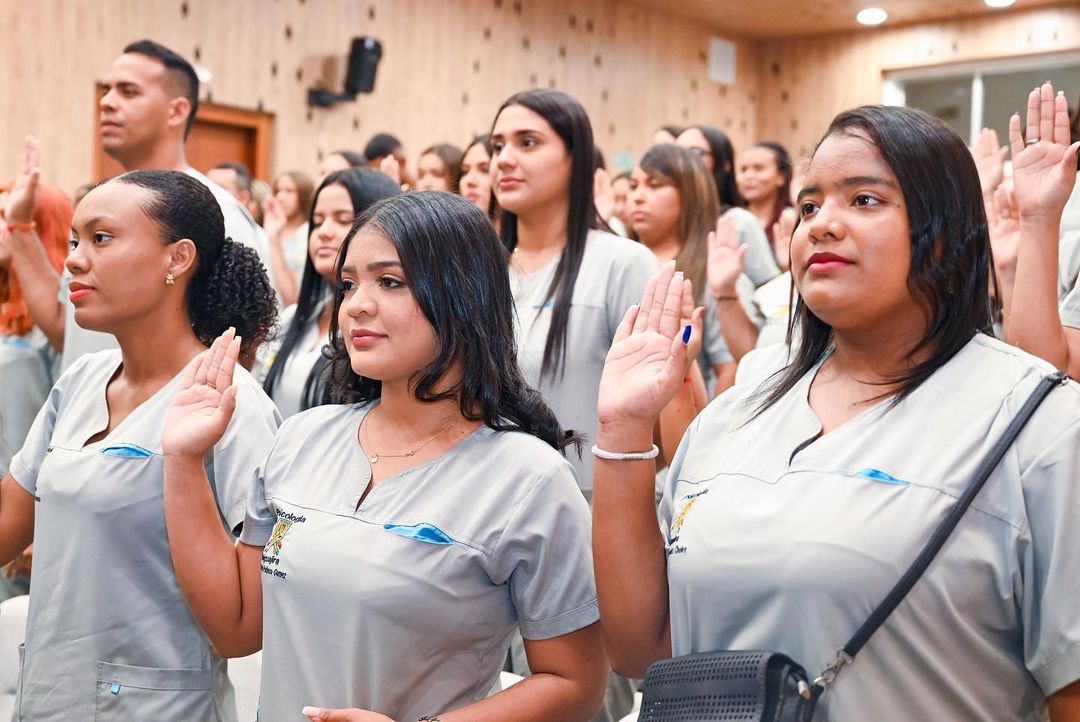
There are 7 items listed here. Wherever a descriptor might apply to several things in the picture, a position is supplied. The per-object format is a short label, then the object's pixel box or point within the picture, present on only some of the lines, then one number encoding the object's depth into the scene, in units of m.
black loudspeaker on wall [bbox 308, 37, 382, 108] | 7.99
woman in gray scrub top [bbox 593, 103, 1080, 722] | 1.31
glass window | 10.58
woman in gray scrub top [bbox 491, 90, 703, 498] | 2.83
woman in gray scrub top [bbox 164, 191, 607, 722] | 1.61
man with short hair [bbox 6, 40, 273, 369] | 3.48
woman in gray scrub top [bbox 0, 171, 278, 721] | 2.03
